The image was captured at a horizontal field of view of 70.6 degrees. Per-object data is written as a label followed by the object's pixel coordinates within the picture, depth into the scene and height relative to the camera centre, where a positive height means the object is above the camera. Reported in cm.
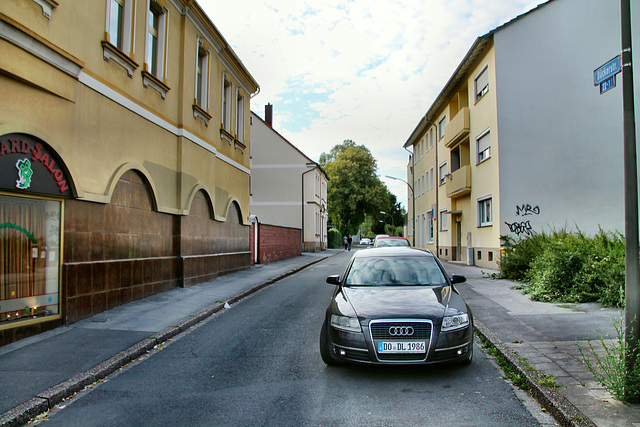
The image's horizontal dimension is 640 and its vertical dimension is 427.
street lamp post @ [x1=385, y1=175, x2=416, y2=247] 4170 +217
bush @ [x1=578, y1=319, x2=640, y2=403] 388 -121
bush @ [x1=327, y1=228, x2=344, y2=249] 5773 -6
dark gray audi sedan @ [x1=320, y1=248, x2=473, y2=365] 488 -99
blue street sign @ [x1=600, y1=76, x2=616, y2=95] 448 +152
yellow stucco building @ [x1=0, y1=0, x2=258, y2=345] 668 +164
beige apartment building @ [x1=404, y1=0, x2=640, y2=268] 1836 +467
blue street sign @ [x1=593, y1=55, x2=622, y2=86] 435 +165
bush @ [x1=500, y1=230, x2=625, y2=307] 864 -73
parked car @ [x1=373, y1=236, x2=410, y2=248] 1962 -17
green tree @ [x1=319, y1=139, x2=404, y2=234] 6153 +671
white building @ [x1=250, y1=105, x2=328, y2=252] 4125 +504
